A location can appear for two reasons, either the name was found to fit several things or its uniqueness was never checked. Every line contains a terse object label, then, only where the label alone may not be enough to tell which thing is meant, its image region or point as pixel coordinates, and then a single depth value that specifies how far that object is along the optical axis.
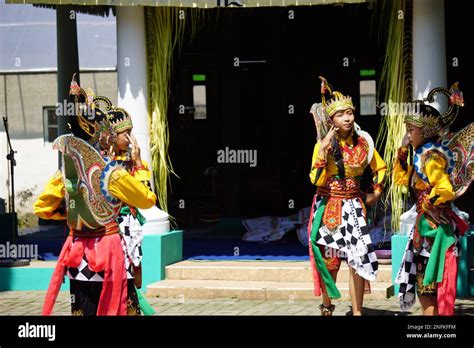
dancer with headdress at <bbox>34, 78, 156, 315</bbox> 6.90
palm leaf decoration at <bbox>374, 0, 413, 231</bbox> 9.88
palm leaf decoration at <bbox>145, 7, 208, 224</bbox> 10.45
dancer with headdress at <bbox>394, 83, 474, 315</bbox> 7.51
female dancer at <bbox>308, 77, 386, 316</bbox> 8.16
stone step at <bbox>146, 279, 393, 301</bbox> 9.55
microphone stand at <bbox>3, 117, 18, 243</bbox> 11.01
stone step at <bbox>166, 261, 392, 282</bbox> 9.95
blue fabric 10.77
